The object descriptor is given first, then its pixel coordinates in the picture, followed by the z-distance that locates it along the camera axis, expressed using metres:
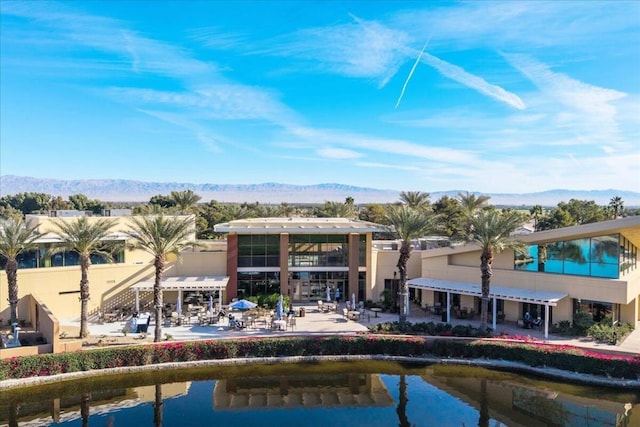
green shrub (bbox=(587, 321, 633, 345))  24.22
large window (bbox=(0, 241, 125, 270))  27.59
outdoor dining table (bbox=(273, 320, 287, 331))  26.28
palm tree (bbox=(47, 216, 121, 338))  24.95
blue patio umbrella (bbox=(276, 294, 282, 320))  27.56
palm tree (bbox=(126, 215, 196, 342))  24.42
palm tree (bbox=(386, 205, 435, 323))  27.00
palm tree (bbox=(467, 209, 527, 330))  25.64
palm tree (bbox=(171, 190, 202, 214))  53.85
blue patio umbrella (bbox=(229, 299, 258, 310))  26.88
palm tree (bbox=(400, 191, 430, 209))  45.22
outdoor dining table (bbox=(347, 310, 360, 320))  28.75
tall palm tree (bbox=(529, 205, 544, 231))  72.74
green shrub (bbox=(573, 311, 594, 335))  25.56
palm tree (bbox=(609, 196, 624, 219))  70.88
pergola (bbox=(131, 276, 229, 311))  29.41
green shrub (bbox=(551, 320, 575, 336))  25.77
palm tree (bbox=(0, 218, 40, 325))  23.95
